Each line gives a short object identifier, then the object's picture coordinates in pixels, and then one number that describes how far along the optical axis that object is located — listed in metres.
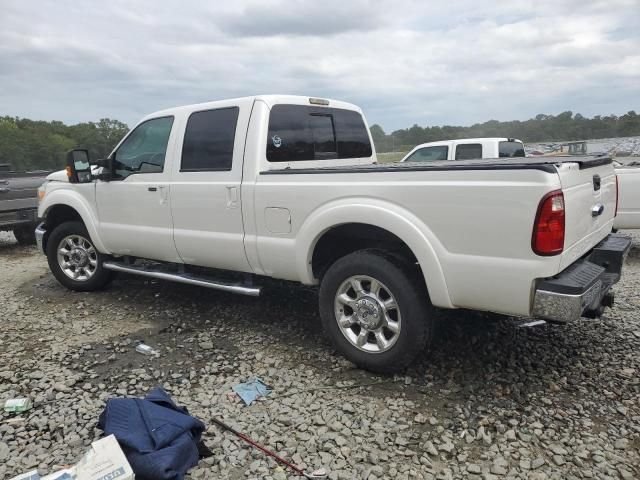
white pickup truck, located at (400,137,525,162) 9.59
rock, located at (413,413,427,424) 3.08
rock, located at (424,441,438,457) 2.78
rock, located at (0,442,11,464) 2.83
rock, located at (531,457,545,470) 2.64
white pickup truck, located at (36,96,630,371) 2.94
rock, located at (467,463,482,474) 2.62
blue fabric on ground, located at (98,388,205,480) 2.48
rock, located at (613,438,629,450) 2.75
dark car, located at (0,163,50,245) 8.20
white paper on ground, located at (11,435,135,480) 2.36
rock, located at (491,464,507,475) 2.60
